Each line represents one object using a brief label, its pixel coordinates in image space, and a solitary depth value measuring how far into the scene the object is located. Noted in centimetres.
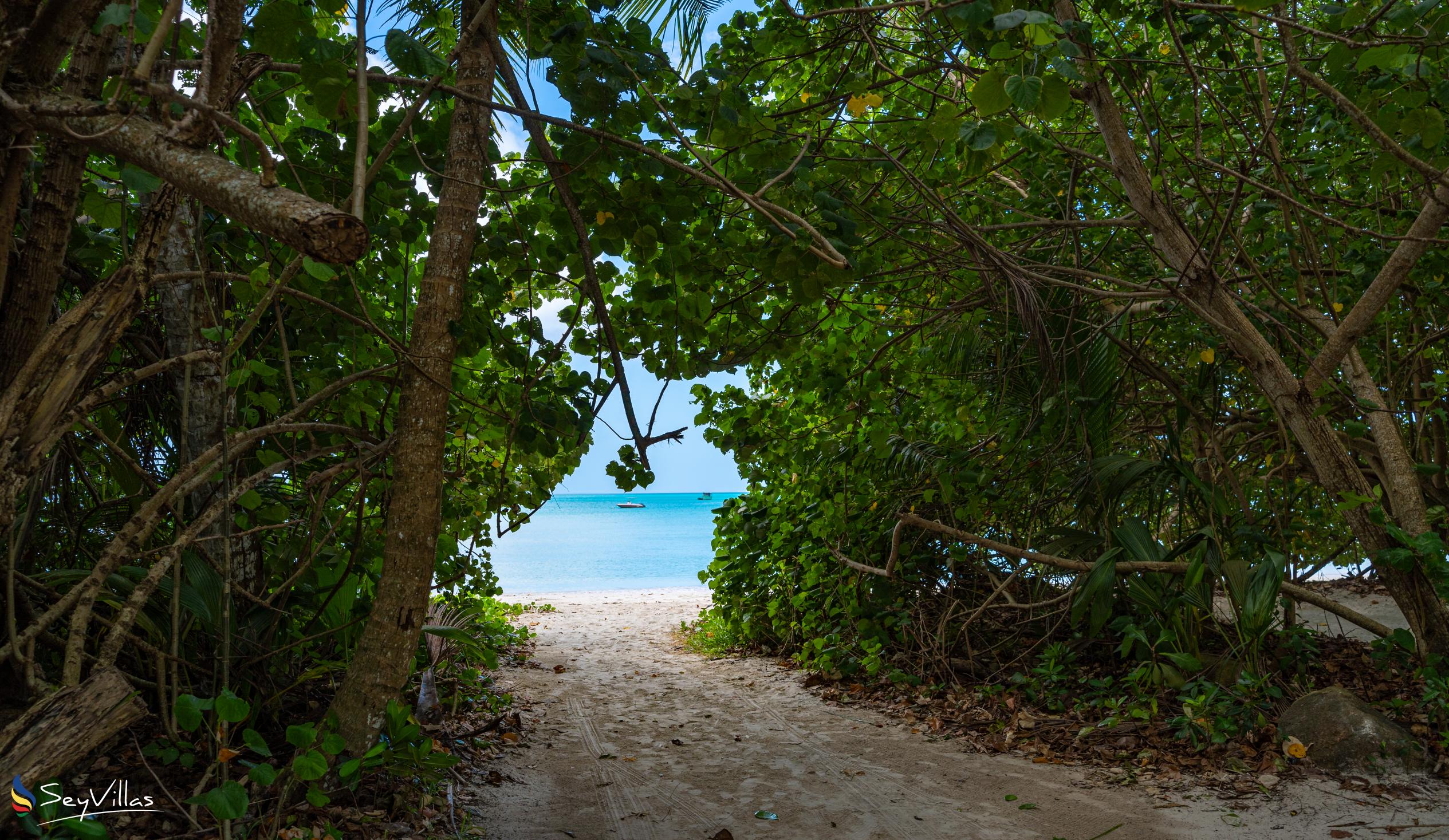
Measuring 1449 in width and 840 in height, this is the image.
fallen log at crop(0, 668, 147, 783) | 183
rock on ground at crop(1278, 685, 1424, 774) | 339
